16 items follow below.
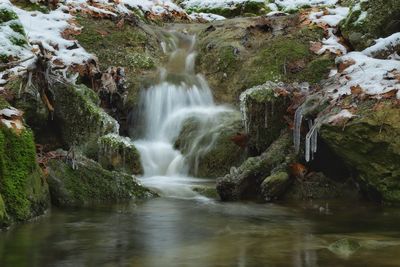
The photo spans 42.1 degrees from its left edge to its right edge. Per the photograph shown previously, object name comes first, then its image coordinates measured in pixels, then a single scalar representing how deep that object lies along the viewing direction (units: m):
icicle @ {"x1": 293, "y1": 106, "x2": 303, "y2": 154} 8.90
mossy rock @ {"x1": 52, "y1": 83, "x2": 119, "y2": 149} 9.58
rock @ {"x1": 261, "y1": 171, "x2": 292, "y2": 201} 8.34
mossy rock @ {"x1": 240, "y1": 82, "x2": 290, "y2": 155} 9.78
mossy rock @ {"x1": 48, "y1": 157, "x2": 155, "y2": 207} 7.49
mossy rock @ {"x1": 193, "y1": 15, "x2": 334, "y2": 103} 11.78
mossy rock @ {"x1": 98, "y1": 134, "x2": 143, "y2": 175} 9.30
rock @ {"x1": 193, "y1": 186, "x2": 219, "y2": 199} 8.57
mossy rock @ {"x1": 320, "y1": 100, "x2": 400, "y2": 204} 7.68
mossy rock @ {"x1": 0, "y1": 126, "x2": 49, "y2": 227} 6.22
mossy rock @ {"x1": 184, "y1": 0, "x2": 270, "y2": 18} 19.84
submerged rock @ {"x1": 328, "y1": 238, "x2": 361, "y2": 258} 4.79
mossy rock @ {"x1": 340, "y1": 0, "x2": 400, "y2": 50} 10.79
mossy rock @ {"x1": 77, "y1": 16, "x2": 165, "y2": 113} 12.18
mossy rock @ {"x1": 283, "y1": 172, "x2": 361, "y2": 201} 8.53
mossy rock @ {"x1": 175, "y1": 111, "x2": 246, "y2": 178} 10.12
